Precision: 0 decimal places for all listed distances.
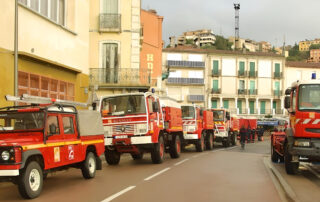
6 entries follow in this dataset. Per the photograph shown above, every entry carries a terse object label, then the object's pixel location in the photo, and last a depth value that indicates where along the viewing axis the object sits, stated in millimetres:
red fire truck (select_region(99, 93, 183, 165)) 15914
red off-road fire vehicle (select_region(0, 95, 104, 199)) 8672
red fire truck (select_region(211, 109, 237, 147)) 31203
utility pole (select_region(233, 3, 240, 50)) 83000
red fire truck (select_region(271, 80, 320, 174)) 12492
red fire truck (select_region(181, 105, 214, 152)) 24766
